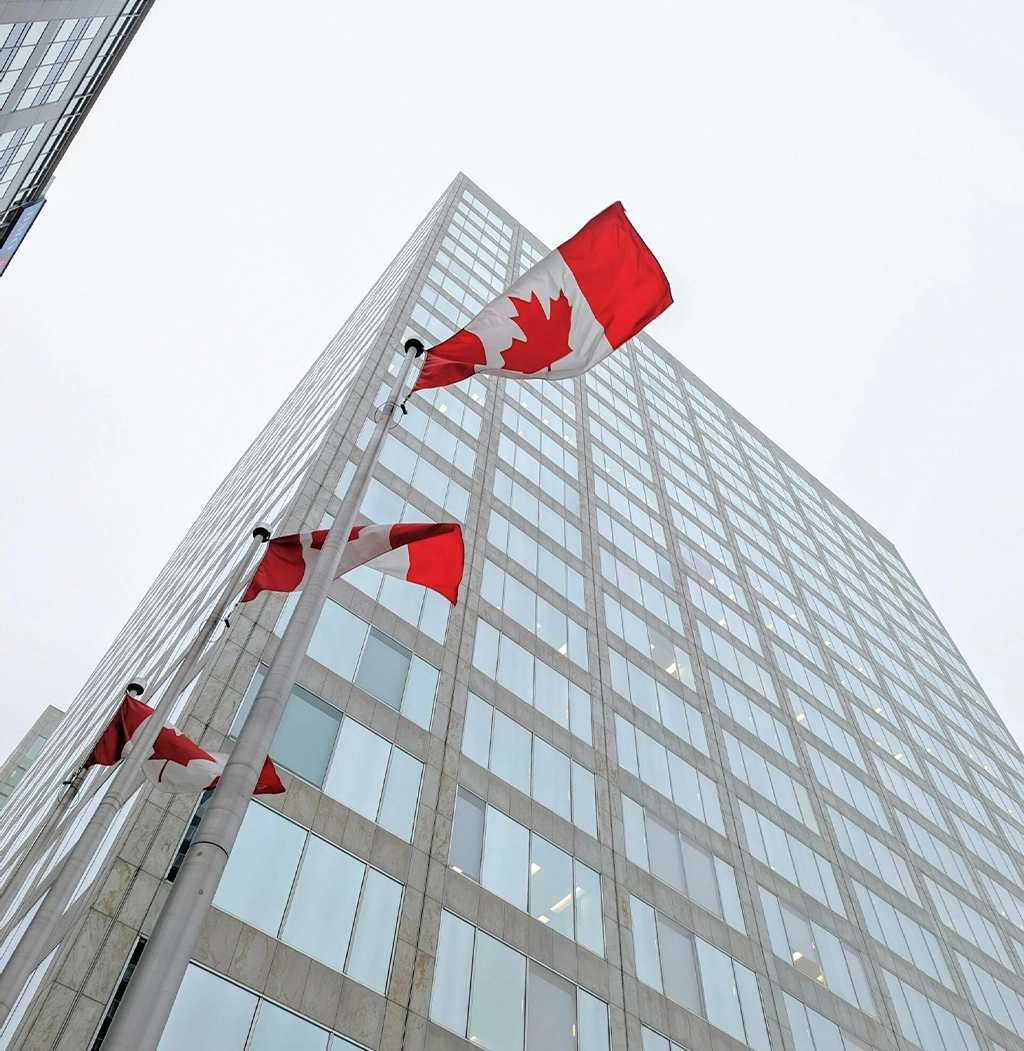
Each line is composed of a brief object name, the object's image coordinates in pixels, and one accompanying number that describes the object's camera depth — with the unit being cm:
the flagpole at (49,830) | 1525
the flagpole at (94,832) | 1209
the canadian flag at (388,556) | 1156
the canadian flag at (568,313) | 1315
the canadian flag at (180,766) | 1338
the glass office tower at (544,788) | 1761
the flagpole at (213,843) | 651
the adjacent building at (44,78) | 3853
